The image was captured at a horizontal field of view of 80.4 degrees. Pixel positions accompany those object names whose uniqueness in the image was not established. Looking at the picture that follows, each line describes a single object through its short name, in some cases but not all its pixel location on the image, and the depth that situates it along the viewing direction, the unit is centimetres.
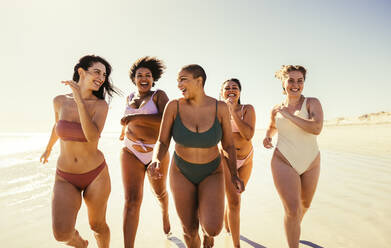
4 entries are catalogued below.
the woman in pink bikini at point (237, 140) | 360
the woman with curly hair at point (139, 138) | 339
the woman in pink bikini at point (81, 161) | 269
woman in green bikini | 267
